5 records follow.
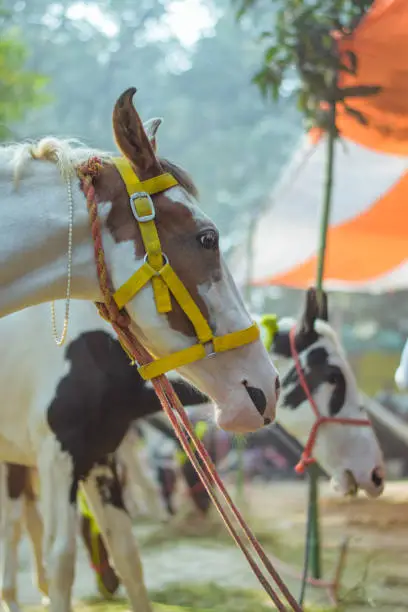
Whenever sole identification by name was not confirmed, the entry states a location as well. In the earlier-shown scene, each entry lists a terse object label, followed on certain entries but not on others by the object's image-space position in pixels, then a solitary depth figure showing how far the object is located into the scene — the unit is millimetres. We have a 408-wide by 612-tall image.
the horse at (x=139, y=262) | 2129
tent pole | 5011
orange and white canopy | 6473
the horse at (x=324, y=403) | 4035
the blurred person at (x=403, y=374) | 3060
